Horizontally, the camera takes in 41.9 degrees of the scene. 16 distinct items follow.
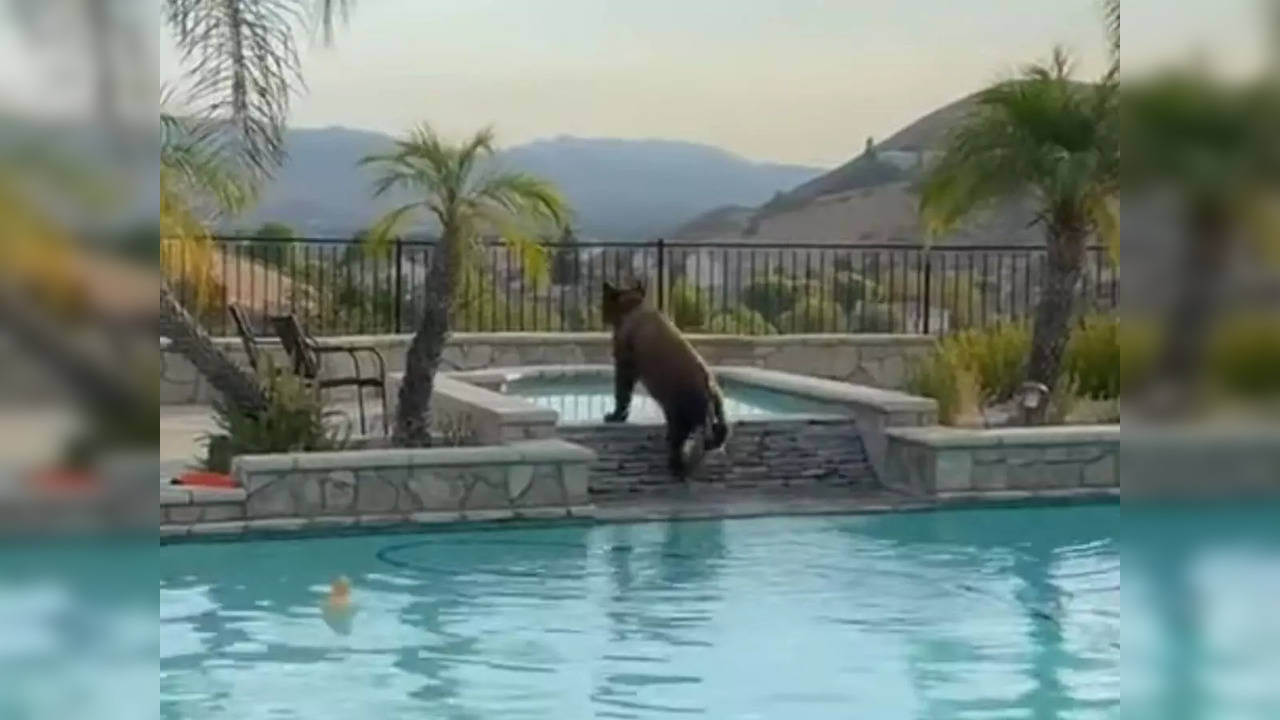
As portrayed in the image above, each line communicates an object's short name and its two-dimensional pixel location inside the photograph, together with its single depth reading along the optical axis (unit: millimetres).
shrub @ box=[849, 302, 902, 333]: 18438
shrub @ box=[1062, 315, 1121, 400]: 10148
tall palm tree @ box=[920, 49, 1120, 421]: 12320
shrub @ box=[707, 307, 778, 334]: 18078
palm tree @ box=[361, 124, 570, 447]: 10297
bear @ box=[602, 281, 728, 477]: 10586
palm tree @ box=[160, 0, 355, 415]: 9188
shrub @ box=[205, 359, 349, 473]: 10000
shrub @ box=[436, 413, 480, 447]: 10570
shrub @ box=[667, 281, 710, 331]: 17938
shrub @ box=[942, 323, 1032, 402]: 13477
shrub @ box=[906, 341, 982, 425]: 12477
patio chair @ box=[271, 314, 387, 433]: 11383
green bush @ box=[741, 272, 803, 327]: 18656
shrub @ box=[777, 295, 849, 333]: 18531
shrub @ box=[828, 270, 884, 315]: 18594
